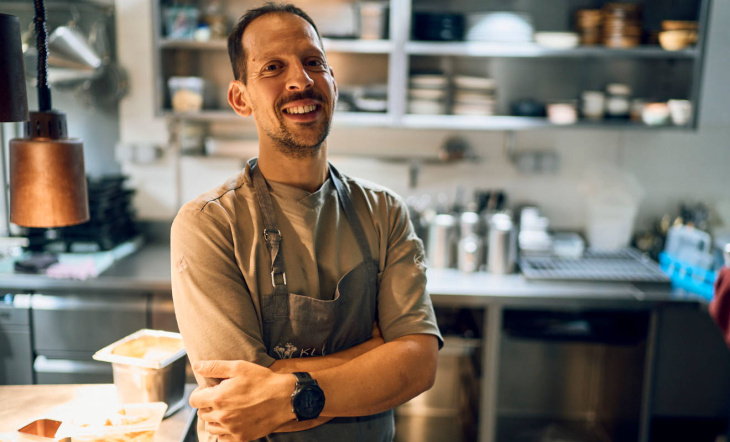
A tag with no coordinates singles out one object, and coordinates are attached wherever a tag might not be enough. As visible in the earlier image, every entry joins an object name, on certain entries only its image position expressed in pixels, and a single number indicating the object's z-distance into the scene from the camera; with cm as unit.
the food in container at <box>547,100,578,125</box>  286
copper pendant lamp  134
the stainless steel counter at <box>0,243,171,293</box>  262
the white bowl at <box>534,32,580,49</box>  282
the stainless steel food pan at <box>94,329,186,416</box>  144
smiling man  126
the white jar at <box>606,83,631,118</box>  291
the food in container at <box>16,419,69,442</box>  131
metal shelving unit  277
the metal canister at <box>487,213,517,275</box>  284
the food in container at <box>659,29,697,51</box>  275
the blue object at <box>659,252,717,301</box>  264
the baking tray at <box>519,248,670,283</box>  274
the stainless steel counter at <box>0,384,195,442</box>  143
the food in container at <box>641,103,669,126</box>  285
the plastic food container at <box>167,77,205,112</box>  293
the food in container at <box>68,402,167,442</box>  121
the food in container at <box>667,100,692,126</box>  282
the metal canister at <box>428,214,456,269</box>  289
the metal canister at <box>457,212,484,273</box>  287
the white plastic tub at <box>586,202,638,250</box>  316
